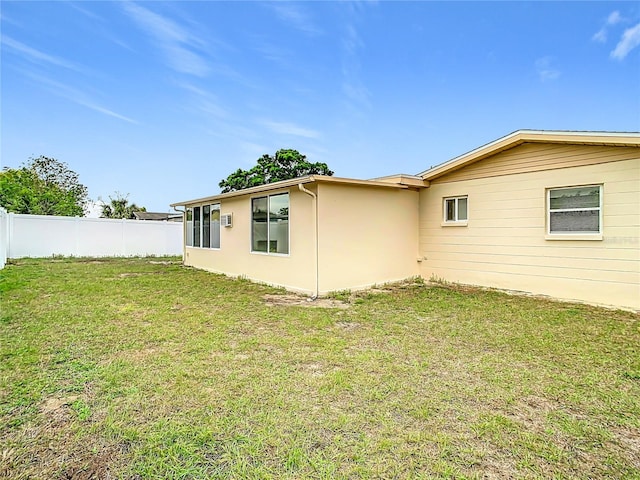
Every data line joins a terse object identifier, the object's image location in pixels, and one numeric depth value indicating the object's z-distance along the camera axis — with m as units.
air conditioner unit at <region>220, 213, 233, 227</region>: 10.66
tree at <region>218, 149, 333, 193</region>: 27.25
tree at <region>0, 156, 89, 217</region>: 20.12
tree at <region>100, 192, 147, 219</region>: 32.03
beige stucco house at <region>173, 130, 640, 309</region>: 6.55
